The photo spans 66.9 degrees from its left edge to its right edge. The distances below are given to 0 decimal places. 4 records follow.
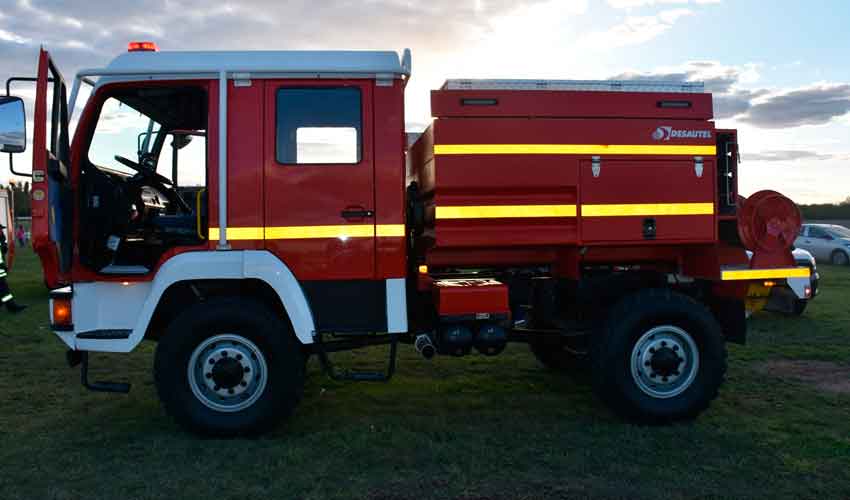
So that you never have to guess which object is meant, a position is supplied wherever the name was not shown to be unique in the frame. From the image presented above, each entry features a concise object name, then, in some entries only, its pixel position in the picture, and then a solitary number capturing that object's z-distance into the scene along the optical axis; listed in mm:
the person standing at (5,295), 10789
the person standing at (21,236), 36969
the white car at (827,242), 20641
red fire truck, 4633
